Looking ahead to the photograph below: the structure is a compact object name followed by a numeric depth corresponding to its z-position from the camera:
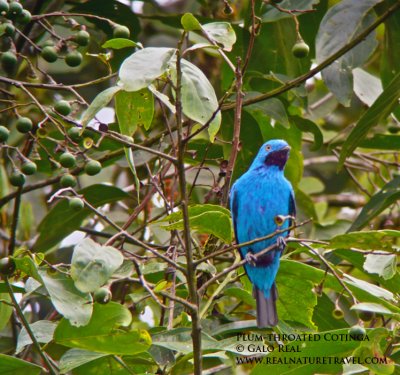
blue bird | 8.77
